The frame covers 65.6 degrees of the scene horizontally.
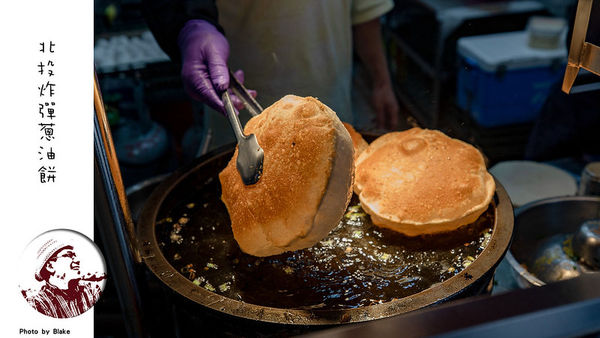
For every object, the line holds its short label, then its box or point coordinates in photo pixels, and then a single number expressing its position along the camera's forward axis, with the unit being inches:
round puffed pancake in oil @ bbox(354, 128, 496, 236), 62.9
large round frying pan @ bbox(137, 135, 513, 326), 47.1
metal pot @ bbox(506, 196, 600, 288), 69.9
